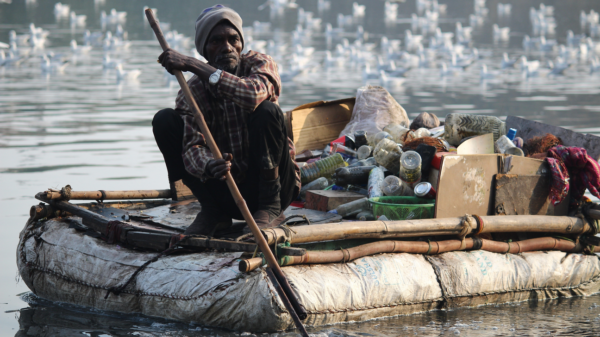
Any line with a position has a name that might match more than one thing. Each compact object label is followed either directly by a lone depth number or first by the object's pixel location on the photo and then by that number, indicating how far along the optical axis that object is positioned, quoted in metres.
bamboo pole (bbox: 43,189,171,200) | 9.52
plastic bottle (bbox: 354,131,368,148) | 12.48
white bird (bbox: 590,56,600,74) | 42.69
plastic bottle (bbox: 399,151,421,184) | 9.87
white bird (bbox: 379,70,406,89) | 38.01
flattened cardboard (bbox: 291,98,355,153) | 13.24
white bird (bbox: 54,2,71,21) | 81.19
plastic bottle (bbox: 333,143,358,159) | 12.20
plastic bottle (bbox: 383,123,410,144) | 12.11
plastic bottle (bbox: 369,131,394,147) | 12.01
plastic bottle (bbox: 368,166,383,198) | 10.10
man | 7.87
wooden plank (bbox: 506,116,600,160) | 10.77
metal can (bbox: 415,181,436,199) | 9.53
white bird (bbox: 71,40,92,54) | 48.00
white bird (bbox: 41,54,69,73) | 39.78
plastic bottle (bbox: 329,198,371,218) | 9.73
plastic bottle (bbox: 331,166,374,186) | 10.86
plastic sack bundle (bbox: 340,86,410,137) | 13.31
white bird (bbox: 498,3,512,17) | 96.31
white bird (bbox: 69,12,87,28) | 70.65
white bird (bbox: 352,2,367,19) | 92.10
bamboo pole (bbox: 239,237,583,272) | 7.52
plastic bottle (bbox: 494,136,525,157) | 10.49
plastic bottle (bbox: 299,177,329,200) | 11.12
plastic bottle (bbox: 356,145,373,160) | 11.83
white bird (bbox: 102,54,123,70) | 41.56
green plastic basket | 9.11
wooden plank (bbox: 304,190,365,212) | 9.84
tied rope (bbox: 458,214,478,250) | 8.71
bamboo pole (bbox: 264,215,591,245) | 7.64
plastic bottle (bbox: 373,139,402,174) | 10.67
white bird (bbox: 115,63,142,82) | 36.28
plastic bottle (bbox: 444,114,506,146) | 11.54
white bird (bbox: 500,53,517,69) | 42.78
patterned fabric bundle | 9.64
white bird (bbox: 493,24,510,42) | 65.69
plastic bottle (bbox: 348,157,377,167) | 11.21
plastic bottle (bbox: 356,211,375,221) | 9.45
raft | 7.41
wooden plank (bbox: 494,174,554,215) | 9.44
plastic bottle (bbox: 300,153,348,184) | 11.37
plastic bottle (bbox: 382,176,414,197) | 9.88
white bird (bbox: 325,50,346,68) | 45.87
